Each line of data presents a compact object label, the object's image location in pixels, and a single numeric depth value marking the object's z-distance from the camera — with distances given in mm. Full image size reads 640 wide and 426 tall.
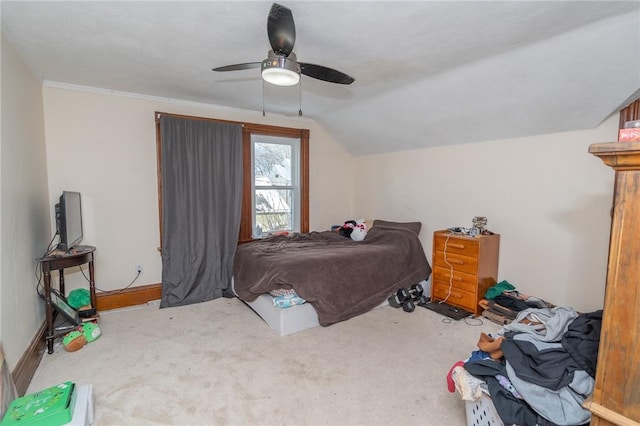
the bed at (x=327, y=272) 2912
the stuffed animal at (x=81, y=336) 2541
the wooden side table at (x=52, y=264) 2508
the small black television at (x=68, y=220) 2658
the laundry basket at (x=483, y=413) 1450
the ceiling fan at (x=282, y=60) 1688
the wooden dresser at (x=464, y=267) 3160
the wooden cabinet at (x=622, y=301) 1012
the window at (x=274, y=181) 4195
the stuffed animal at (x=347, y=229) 4305
